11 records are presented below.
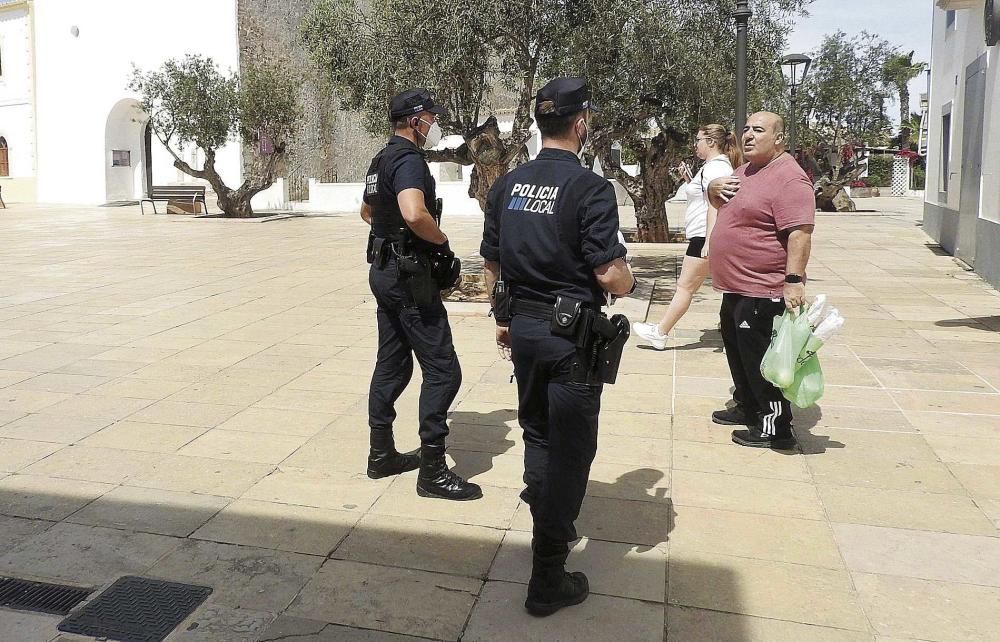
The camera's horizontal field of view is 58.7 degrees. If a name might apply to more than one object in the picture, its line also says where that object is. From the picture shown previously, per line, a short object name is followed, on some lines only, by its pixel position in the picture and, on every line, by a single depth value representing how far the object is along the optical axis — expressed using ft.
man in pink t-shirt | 14.71
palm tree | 96.12
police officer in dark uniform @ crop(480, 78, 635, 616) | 9.53
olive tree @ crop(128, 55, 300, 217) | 76.89
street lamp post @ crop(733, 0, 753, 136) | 30.71
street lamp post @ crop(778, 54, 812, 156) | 55.61
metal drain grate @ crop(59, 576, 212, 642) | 9.54
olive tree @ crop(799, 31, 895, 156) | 90.53
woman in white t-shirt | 20.30
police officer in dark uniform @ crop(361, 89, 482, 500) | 12.96
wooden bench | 86.43
